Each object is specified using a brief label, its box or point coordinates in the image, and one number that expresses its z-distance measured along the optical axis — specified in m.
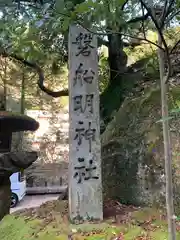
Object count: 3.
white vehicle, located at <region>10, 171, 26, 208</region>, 7.35
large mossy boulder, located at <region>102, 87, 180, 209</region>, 2.81
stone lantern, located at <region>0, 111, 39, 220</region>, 3.28
